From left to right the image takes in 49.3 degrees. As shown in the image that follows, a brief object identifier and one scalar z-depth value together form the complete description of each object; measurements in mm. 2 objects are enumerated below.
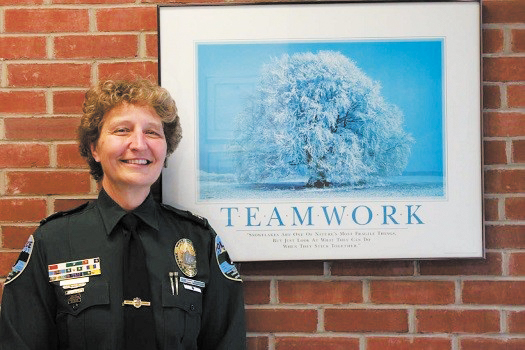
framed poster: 1821
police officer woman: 1519
